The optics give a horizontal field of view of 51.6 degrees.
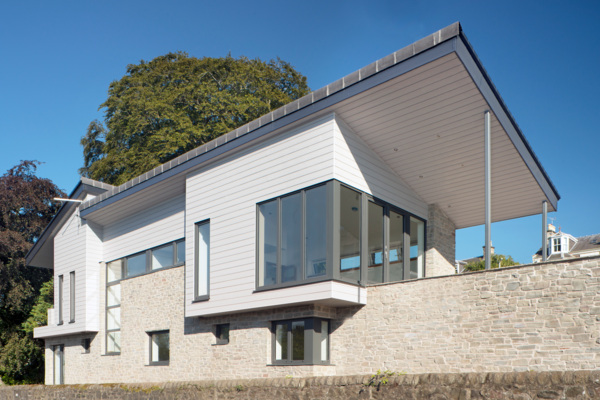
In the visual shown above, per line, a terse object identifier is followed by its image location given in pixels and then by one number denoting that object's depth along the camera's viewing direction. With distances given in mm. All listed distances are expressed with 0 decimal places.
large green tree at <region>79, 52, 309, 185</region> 26438
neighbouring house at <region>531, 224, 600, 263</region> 52219
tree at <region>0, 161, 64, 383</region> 25422
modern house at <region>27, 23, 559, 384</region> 11734
